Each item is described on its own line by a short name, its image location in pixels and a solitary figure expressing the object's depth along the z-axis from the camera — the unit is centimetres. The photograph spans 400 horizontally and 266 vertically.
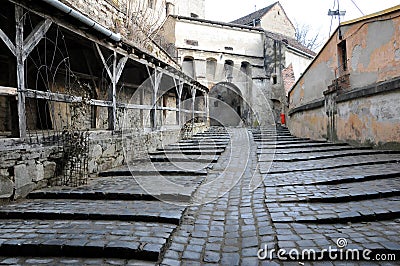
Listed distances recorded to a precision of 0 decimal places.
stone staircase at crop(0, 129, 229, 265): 241
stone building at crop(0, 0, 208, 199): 384
